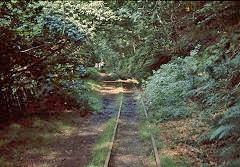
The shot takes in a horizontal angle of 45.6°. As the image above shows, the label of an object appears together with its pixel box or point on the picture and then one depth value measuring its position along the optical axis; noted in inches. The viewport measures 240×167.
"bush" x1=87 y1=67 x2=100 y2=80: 1200.0
